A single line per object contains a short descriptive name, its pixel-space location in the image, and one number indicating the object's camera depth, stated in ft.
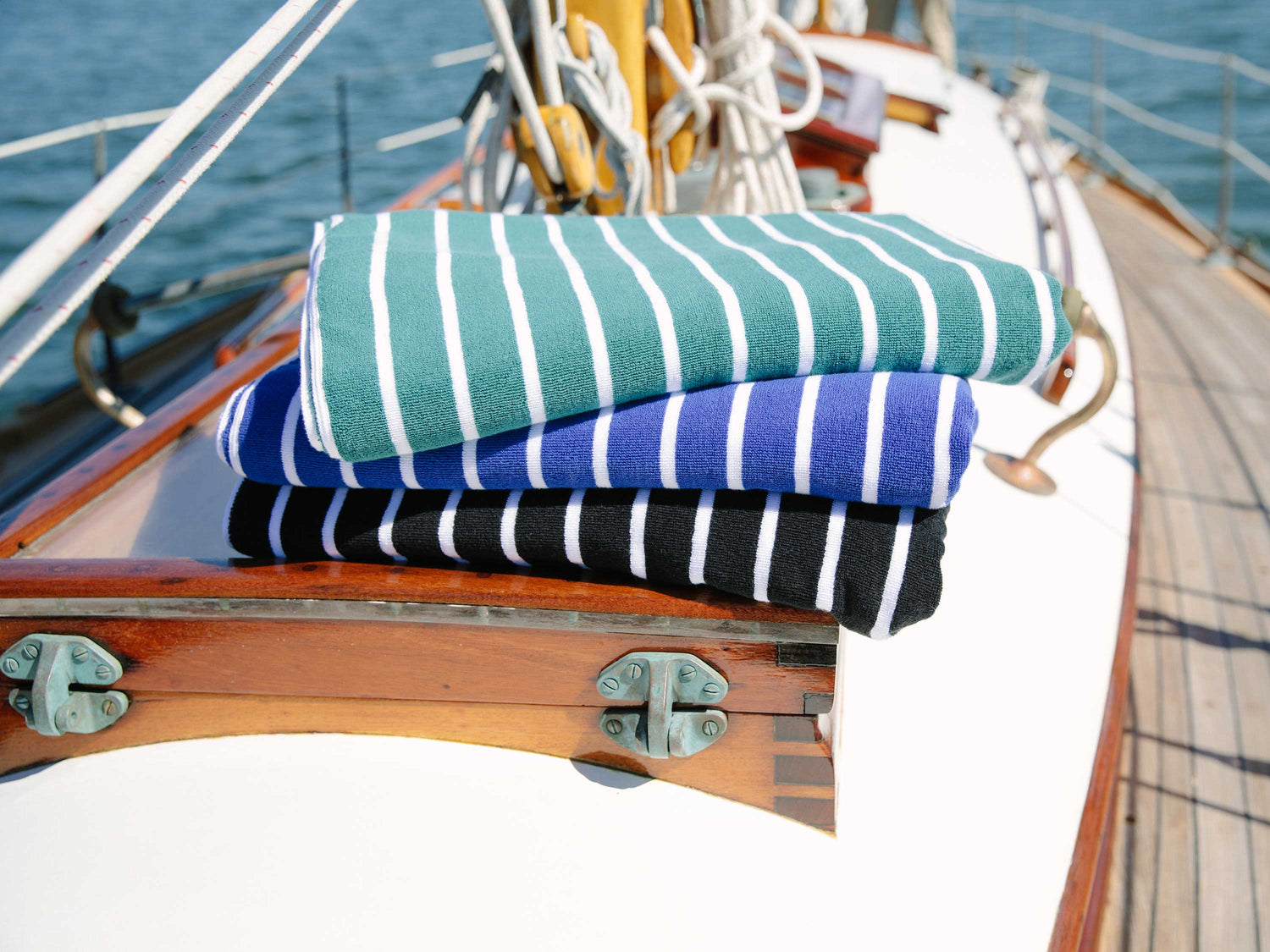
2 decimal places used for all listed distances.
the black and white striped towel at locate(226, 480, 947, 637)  2.02
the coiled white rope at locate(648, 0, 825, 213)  3.99
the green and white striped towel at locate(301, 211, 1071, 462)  1.91
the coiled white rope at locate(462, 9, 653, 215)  3.66
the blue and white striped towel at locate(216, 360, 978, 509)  1.92
